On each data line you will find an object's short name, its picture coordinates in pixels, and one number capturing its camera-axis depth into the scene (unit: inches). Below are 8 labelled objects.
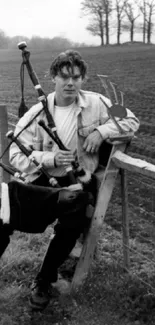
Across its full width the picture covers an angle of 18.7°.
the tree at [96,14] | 2994.6
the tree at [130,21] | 2960.1
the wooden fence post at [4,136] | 196.4
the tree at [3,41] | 2618.1
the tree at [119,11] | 2986.7
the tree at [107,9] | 2980.1
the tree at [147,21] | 2906.0
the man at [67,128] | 127.1
